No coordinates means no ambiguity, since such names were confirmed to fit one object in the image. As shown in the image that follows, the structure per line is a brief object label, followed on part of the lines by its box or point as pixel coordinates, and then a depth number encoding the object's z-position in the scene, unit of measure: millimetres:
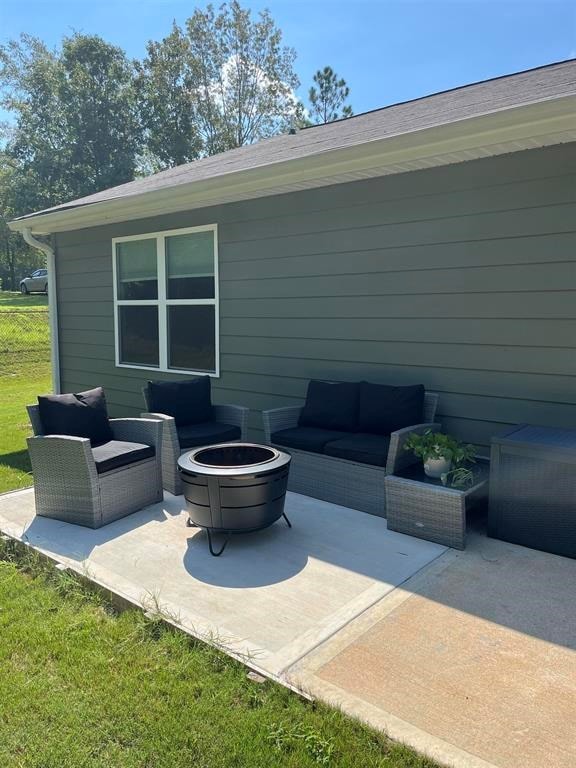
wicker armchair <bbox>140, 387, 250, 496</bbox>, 4156
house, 3547
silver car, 23547
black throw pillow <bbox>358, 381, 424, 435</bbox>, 3984
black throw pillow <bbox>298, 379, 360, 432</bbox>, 4262
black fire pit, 3133
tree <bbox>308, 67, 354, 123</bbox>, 22125
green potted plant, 3502
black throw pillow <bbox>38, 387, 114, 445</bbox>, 3830
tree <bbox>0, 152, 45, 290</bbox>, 27198
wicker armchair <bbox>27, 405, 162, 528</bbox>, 3547
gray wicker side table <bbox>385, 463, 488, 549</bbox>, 3258
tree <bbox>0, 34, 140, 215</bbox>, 25609
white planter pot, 3498
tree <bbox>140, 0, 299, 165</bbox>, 24125
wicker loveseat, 3693
